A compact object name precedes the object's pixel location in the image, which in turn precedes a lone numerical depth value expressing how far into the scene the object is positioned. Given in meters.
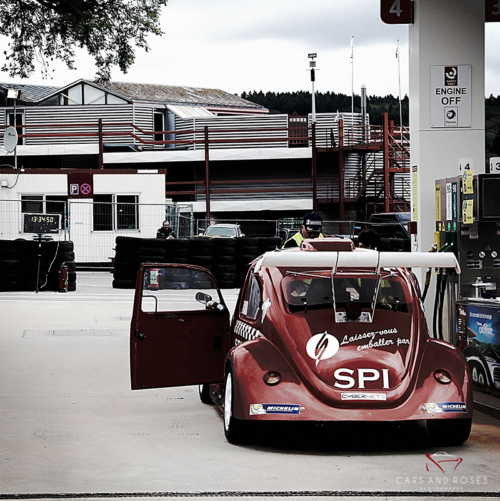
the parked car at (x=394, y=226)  34.00
